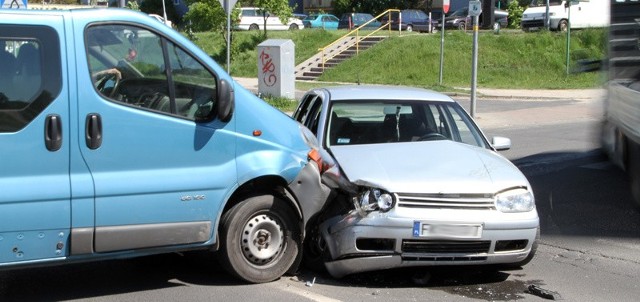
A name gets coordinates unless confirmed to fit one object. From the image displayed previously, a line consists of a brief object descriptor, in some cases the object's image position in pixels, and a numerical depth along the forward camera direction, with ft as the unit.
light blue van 18.33
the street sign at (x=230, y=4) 50.59
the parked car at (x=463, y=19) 153.89
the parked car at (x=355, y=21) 157.07
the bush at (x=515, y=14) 148.46
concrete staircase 118.11
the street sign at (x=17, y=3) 46.03
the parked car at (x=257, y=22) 154.71
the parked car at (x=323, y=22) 165.58
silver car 20.71
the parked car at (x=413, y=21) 160.76
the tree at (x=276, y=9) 130.21
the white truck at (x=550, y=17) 119.44
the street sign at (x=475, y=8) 57.82
